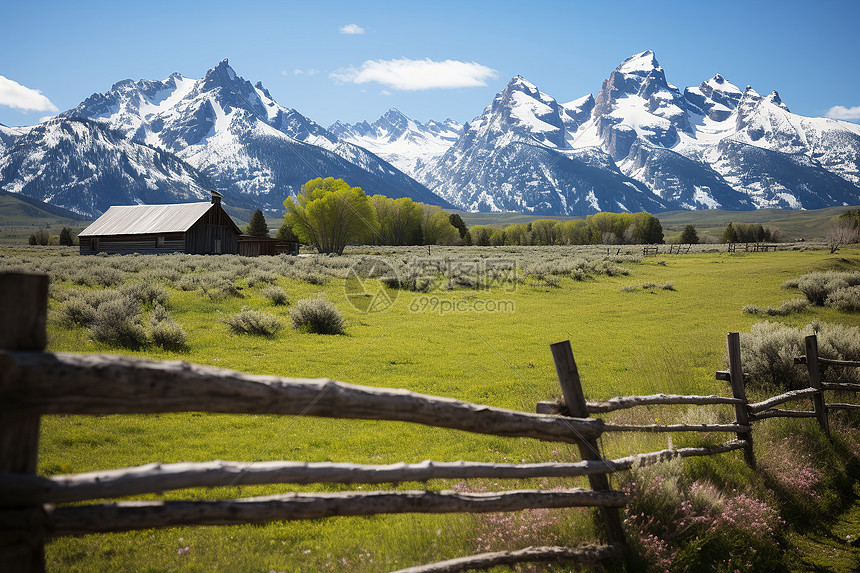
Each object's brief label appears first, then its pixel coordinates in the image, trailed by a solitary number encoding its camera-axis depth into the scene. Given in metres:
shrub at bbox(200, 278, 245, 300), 18.64
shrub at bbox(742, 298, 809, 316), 17.78
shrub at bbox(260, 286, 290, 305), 18.75
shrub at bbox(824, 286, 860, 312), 17.52
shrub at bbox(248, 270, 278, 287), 22.47
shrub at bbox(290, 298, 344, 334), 15.01
